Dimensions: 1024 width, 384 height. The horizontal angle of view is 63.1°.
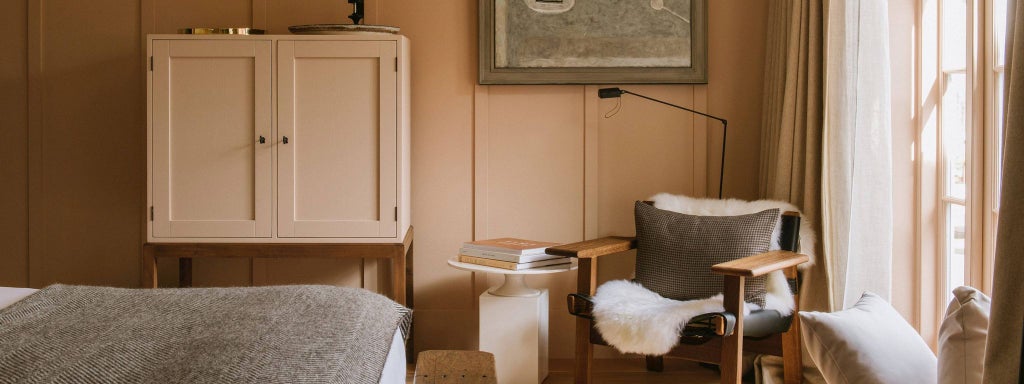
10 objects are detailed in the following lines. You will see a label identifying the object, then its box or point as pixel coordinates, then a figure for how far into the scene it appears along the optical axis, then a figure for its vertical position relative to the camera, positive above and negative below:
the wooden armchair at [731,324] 2.46 -0.43
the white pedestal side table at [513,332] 3.09 -0.56
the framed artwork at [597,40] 3.45 +0.59
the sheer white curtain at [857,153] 2.59 +0.10
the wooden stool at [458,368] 2.43 -0.54
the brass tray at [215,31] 3.08 +0.56
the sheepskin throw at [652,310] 2.46 -0.39
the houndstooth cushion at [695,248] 2.81 -0.22
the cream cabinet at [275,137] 3.05 +0.16
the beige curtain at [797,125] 2.90 +0.21
